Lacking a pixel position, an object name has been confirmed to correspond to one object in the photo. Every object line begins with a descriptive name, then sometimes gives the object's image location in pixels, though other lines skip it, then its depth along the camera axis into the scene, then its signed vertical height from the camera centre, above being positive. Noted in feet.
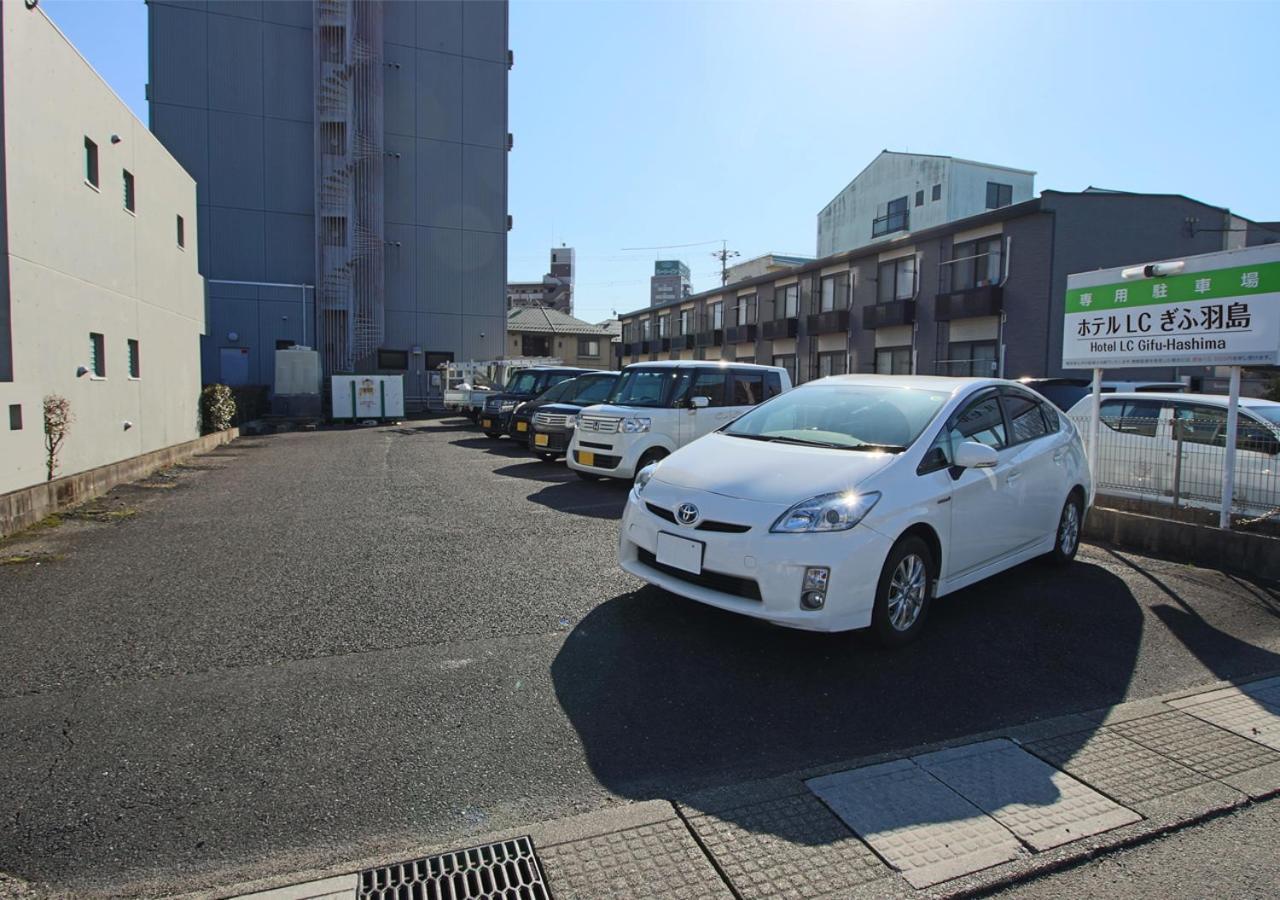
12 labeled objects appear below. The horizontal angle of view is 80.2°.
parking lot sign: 20.20 +2.53
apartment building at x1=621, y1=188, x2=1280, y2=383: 65.41 +11.76
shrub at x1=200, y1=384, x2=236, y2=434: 54.85 -1.86
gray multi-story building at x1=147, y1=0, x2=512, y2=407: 91.45 +27.49
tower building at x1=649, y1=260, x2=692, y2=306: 298.15 +43.66
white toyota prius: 13.01 -2.08
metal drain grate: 7.73 -5.10
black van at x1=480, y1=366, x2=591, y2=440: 55.88 -0.40
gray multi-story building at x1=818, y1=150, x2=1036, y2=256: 120.37 +34.05
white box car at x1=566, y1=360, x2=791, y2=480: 32.22 -0.89
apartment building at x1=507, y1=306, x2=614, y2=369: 167.53 +11.54
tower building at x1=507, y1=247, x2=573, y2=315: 287.69 +38.86
